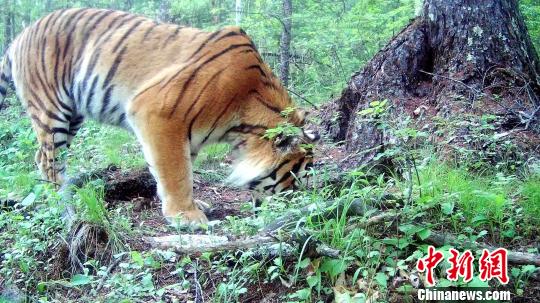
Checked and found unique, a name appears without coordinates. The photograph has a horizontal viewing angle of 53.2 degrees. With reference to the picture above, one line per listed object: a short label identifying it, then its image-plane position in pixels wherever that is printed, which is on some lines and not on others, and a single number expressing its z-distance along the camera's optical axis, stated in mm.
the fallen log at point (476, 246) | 2520
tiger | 4219
